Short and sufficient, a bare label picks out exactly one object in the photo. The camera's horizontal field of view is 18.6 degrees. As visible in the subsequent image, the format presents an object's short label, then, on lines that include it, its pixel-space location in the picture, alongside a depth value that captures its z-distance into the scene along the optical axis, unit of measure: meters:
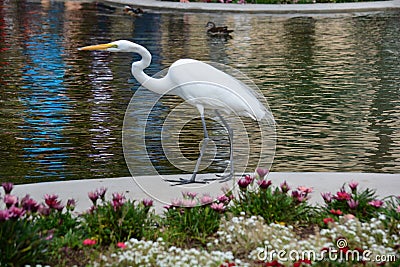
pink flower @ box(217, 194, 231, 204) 8.81
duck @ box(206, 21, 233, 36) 27.37
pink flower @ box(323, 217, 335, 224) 8.05
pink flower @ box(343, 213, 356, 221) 8.16
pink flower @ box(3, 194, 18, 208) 7.82
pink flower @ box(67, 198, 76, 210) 8.54
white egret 10.11
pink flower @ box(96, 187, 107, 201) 8.48
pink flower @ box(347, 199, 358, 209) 8.46
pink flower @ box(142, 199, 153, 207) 8.44
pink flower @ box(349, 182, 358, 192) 8.72
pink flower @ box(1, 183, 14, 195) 8.18
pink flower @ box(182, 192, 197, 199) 8.75
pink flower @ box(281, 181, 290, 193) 8.72
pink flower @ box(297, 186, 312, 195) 8.76
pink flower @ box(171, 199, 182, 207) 8.60
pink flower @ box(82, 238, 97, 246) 7.66
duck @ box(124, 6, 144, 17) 34.61
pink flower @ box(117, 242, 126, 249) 7.58
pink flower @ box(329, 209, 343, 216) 8.31
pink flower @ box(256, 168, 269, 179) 8.97
